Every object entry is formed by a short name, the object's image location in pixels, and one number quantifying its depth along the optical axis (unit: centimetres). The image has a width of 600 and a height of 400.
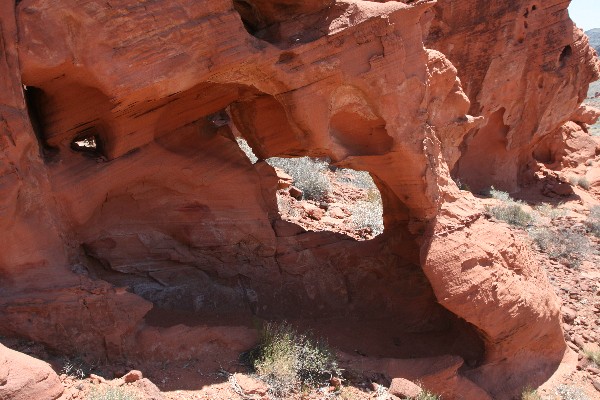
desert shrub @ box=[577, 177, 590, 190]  1576
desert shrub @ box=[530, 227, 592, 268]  995
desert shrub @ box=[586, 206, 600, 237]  1170
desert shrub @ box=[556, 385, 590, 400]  639
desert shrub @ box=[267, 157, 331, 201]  1040
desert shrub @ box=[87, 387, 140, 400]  379
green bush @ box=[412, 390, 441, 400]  536
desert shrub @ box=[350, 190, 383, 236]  902
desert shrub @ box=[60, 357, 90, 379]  407
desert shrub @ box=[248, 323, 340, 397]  468
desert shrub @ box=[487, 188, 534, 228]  1209
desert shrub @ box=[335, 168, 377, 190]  1301
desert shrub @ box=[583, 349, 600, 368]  700
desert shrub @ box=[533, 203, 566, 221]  1316
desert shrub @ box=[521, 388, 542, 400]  639
